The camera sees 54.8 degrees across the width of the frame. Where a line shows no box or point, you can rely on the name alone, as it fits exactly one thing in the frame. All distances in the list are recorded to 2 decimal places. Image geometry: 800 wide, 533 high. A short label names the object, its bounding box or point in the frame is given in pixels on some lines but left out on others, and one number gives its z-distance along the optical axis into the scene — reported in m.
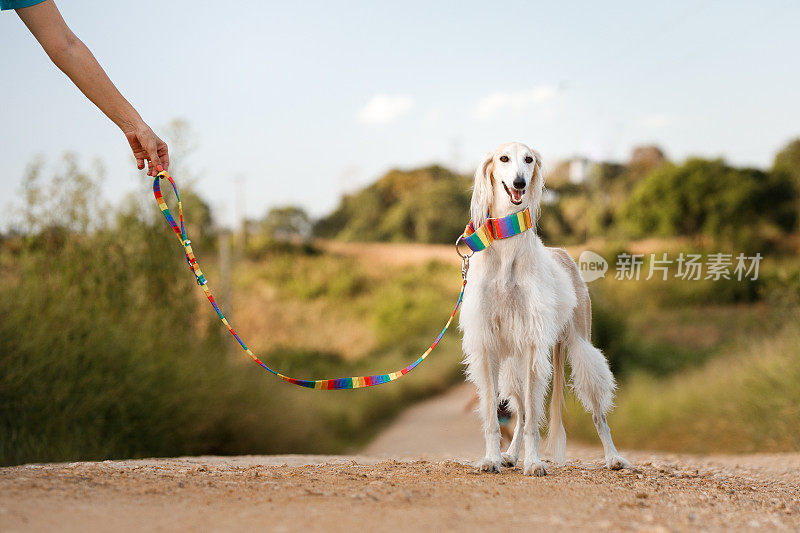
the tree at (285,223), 36.44
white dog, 4.55
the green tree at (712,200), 35.66
